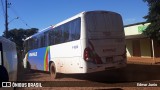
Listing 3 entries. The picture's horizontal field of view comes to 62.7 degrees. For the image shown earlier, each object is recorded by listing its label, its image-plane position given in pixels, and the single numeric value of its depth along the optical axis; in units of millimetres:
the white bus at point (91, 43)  5895
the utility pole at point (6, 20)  17362
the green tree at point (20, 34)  27182
